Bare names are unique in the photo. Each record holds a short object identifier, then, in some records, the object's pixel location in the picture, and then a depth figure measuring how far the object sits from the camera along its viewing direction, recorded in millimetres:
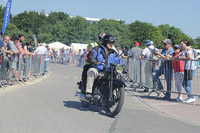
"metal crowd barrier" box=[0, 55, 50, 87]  10859
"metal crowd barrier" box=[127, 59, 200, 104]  10516
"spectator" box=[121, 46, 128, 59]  22578
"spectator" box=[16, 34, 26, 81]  12375
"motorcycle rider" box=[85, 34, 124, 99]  7496
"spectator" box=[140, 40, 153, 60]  13625
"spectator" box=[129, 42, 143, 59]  16391
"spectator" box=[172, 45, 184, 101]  10242
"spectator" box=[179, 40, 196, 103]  10062
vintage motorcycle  6988
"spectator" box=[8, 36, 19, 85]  11384
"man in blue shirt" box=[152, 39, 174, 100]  10664
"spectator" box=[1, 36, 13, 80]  10706
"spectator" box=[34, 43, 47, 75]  15738
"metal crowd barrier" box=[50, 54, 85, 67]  35156
